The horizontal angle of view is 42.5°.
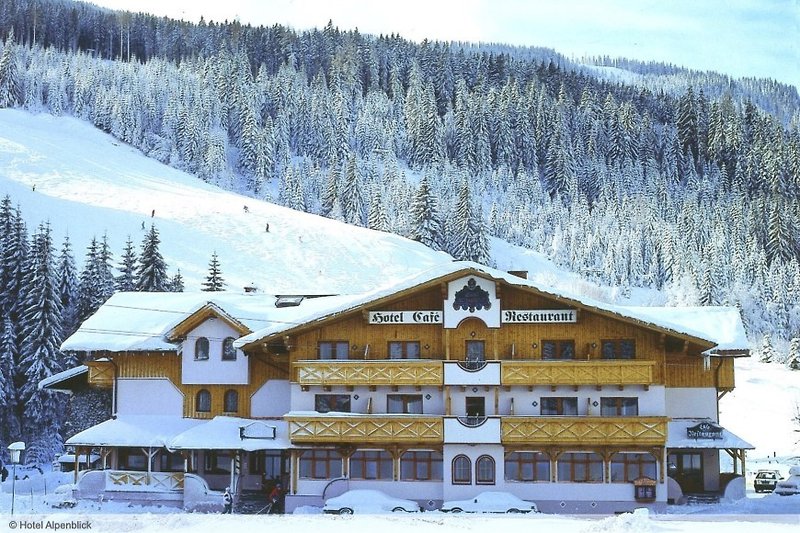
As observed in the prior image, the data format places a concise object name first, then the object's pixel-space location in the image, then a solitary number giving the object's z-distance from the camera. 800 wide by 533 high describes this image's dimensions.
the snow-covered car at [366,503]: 37.09
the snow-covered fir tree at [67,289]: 63.41
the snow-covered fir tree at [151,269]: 67.50
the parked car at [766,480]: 44.24
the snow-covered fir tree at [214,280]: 77.88
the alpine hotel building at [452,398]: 38.78
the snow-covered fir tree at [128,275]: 66.69
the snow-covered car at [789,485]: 39.69
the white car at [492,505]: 37.16
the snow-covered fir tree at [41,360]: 58.78
